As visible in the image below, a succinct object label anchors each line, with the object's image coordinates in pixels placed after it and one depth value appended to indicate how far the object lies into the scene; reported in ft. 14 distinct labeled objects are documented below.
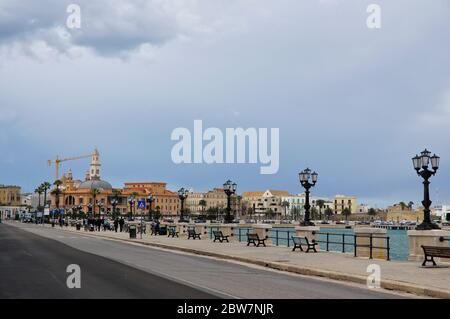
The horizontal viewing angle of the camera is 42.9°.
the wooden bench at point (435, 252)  63.93
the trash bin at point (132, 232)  160.61
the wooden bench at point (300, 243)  97.26
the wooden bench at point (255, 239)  118.01
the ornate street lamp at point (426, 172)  81.92
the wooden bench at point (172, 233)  175.57
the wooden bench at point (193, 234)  155.94
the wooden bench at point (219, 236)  136.90
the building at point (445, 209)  616.96
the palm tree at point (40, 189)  618.93
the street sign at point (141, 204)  136.36
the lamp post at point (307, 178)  115.65
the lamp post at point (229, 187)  143.54
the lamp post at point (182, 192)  183.05
